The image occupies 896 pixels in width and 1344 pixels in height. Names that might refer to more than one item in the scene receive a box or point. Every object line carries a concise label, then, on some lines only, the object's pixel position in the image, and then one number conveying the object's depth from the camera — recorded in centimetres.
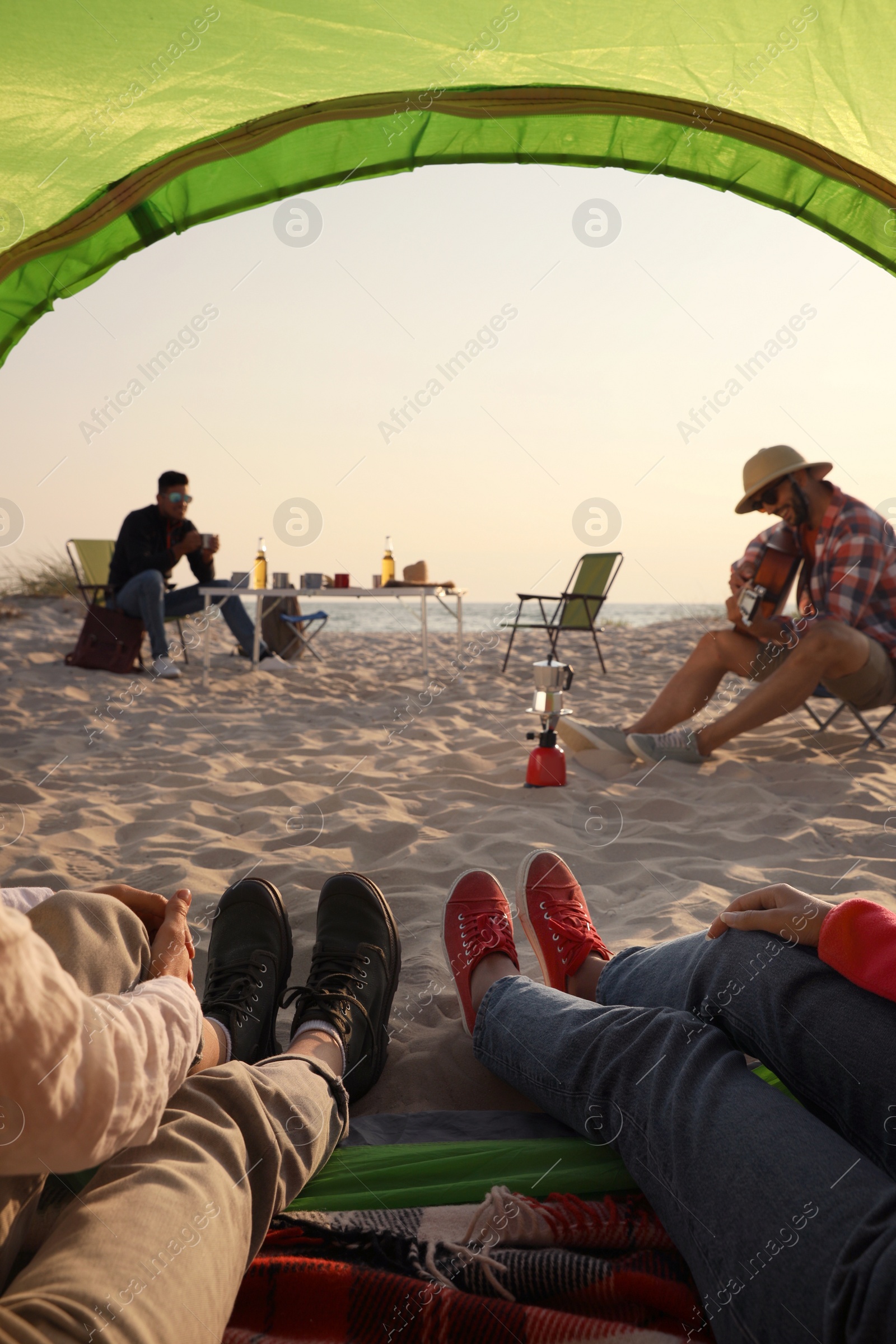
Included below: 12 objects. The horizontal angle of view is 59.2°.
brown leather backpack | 560
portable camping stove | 309
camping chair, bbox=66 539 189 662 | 704
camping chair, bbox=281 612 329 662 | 673
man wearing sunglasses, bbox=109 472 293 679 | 579
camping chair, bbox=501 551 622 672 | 677
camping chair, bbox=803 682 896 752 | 351
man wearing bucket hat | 321
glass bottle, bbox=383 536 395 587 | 666
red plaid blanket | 78
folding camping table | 567
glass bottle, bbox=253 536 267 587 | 612
